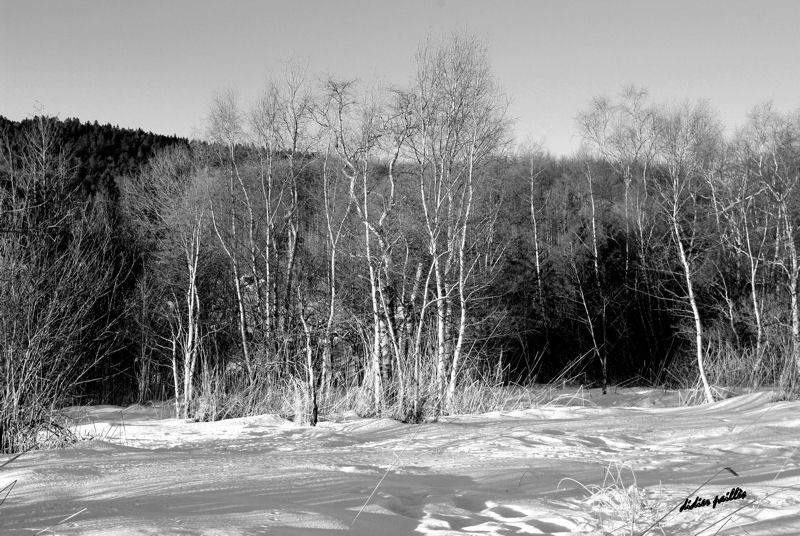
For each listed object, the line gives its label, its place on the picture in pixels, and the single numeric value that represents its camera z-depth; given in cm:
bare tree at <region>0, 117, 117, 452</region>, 547
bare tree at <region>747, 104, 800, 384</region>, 1538
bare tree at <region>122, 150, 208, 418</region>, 1811
